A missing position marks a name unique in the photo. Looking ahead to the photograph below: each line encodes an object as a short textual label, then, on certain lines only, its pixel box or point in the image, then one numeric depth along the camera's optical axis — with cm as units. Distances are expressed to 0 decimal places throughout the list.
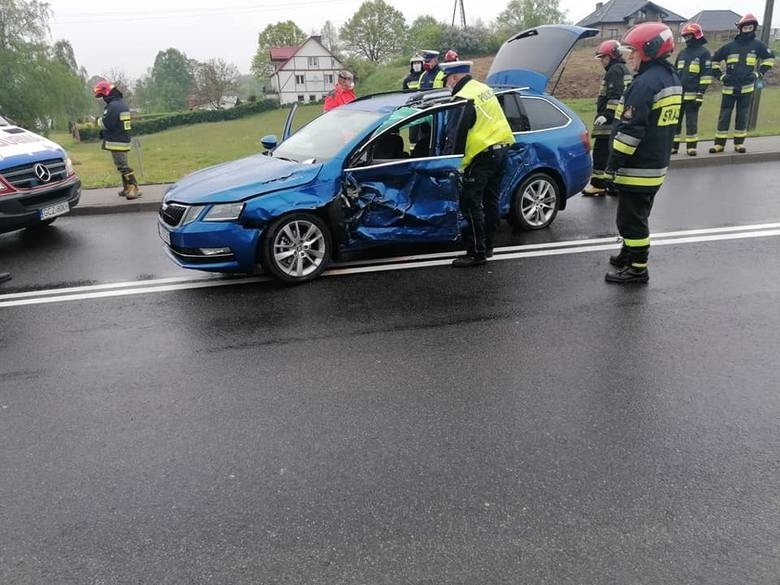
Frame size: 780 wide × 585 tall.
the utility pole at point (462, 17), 5547
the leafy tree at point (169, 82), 10369
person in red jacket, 1088
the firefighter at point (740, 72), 1156
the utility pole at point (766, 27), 1411
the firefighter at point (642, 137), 518
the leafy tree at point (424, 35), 5519
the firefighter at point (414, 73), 1099
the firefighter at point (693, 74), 1167
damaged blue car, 562
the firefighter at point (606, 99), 901
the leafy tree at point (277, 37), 10329
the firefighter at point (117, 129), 1026
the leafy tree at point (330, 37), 9639
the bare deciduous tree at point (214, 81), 8169
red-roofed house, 8975
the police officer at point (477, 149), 587
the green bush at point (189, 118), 5906
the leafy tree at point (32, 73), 4488
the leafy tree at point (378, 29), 8950
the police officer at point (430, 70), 1053
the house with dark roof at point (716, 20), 6538
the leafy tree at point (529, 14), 8290
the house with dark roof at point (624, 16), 6406
